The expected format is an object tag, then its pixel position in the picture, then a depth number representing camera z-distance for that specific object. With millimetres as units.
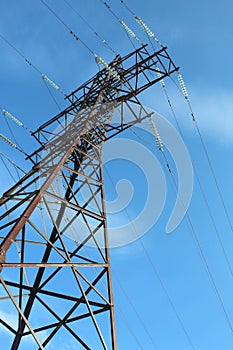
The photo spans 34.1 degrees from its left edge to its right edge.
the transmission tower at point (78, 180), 8695
